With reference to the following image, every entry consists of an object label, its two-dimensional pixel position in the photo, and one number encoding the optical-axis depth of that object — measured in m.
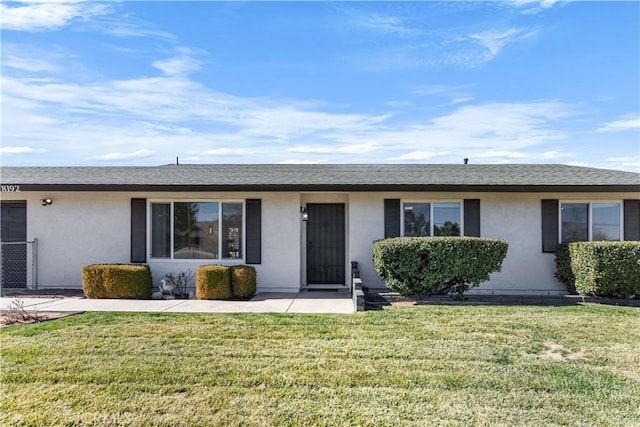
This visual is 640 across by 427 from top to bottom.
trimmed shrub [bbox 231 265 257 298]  9.76
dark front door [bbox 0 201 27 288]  11.08
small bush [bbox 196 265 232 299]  9.70
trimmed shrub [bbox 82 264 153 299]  9.80
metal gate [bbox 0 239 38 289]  10.99
